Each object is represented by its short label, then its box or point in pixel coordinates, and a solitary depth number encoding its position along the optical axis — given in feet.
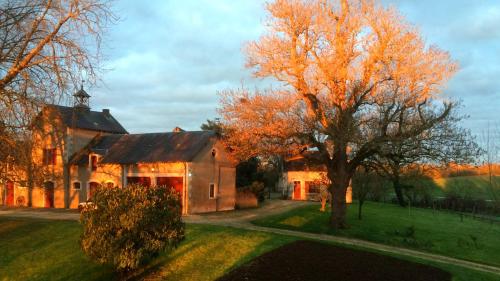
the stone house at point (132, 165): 107.04
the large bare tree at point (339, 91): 72.54
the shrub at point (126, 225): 38.17
